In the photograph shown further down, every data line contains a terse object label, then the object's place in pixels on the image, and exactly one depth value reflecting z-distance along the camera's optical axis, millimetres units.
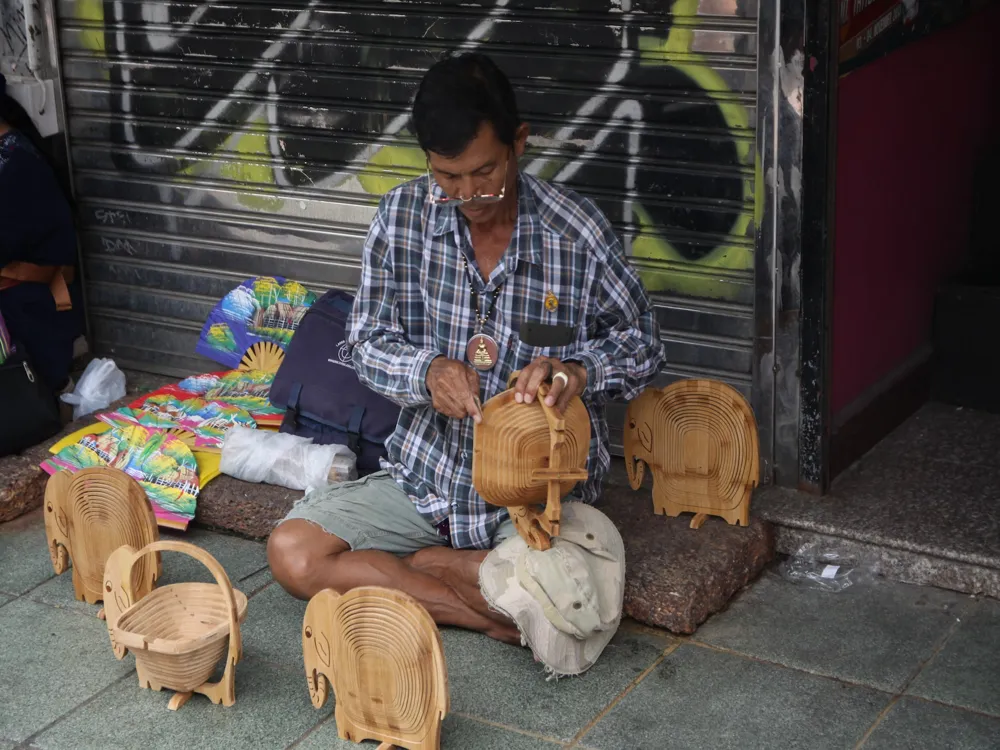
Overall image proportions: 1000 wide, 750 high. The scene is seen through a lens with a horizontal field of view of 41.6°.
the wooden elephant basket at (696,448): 3631
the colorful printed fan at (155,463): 4152
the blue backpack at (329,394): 4109
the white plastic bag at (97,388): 5008
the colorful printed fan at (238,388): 4570
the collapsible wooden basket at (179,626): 3020
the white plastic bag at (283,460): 4078
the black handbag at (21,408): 4523
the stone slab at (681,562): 3443
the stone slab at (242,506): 4086
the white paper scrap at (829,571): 3754
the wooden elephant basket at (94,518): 3549
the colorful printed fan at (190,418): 4362
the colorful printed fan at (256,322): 4773
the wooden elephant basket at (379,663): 2779
